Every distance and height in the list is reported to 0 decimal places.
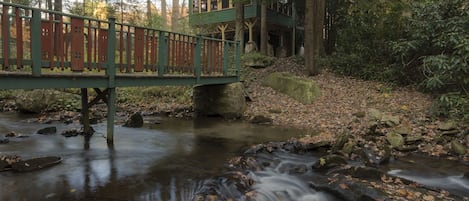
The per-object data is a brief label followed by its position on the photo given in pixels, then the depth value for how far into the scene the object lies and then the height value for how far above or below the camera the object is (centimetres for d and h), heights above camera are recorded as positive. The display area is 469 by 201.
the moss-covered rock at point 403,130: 962 -125
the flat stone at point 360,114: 1172 -103
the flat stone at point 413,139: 919 -139
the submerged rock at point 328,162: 730 -159
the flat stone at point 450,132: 941 -125
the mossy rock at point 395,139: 900 -139
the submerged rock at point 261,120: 1235 -130
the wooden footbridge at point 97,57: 628 +46
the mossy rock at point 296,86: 1402 -24
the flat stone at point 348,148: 830 -147
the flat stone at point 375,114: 1108 -98
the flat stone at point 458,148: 833 -147
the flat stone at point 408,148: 879 -155
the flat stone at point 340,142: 856 -139
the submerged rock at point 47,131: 1030 -143
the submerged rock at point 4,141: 899 -150
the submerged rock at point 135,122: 1177 -133
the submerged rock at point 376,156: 779 -159
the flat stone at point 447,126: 960 -113
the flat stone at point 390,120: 1055 -109
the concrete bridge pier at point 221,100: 1328 -73
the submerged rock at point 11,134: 982 -146
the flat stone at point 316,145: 880 -150
